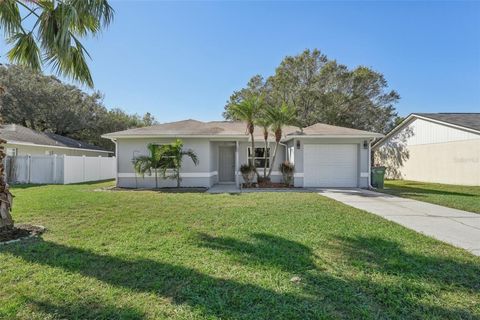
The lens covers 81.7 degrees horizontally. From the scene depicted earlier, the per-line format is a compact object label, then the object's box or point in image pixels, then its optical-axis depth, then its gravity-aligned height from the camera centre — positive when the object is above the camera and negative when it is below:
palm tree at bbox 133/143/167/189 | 13.07 +0.16
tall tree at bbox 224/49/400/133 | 27.98 +7.70
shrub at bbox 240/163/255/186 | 14.63 -0.44
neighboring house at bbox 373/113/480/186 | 16.20 +1.15
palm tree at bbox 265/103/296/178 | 13.71 +2.37
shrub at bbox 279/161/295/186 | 14.58 -0.37
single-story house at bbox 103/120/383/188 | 14.10 +0.58
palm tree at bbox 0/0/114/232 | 5.33 +2.74
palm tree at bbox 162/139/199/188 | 13.13 +0.37
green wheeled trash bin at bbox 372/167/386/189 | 14.47 -0.62
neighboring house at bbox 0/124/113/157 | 17.97 +1.48
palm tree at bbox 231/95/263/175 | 13.70 +2.74
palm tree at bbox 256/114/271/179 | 13.86 +2.06
